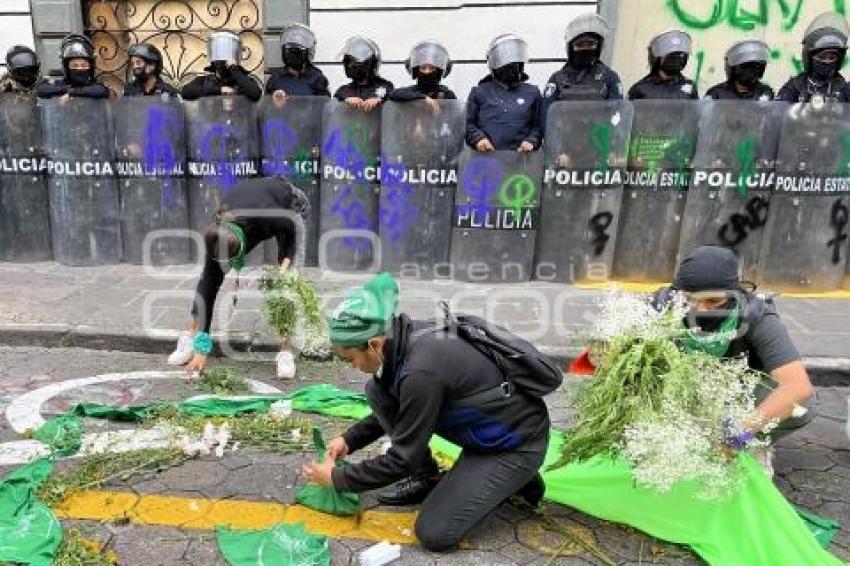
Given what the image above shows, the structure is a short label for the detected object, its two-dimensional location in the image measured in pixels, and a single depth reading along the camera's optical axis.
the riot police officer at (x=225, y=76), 6.67
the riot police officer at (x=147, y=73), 6.84
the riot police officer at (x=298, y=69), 6.84
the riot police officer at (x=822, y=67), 6.33
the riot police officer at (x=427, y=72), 6.39
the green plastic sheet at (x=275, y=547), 2.81
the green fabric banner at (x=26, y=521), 2.76
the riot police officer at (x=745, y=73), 6.38
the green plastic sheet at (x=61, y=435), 3.58
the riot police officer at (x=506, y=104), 6.38
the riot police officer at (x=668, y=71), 6.57
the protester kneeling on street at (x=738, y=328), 3.07
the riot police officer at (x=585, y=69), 6.47
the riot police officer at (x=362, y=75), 6.57
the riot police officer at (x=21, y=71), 6.82
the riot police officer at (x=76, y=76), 6.55
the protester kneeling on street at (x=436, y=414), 2.72
